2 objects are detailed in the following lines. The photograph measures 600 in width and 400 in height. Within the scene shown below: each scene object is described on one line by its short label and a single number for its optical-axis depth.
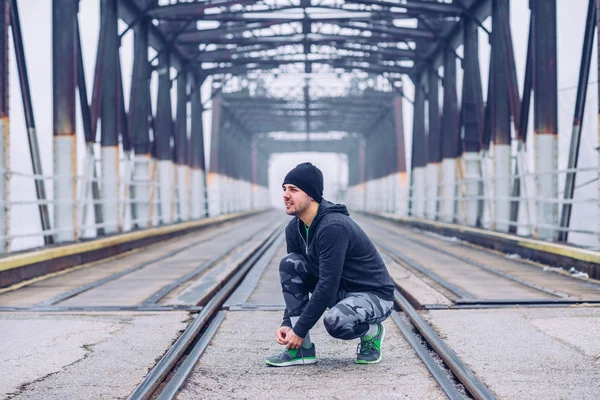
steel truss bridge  11.59
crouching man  3.97
